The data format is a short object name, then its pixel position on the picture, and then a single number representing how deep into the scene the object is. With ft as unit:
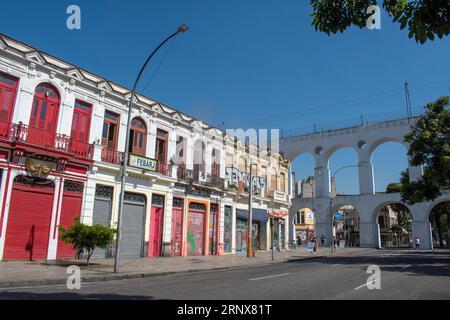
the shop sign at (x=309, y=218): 223.92
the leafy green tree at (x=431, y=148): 74.79
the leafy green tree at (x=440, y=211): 181.47
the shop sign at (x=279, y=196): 115.50
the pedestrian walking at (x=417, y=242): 143.54
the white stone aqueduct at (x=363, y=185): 145.59
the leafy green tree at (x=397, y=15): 17.35
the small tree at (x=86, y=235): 48.26
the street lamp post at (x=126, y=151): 44.19
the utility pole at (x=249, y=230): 84.94
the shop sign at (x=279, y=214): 112.44
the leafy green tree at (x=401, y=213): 221.46
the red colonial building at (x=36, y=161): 50.31
